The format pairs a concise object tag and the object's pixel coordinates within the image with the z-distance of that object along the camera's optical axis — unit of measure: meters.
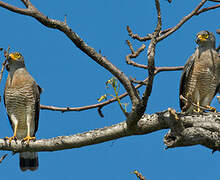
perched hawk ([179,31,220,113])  13.39
